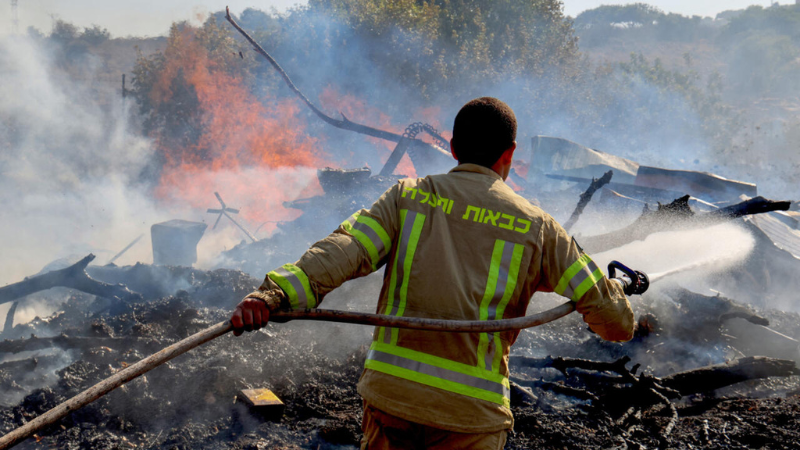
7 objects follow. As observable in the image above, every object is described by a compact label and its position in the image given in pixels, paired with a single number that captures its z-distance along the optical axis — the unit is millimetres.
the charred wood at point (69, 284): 6523
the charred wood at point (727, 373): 4590
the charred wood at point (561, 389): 4320
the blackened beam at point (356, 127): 12188
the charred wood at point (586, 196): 6832
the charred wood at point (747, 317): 6077
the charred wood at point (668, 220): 5363
